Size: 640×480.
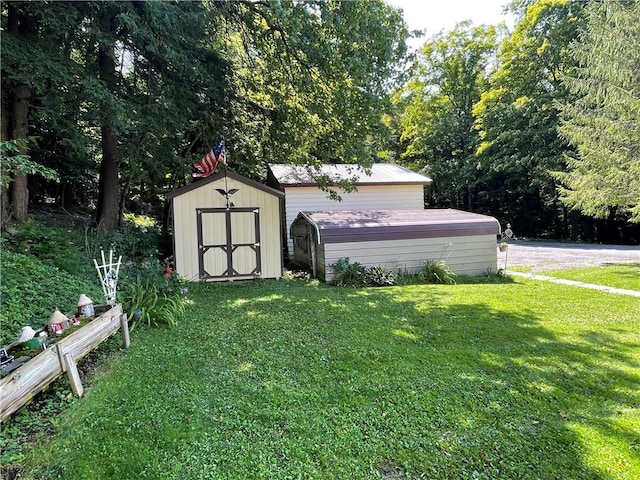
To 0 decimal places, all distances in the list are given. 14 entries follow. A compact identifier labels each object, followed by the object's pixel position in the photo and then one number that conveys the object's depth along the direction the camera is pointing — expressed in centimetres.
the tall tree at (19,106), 701
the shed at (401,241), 931
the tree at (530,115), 1991
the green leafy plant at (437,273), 939
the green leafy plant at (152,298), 519
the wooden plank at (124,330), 425
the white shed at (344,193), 1320
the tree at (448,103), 2620
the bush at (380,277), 899
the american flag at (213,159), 890
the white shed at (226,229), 880
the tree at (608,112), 1080
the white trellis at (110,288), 442
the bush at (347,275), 895
